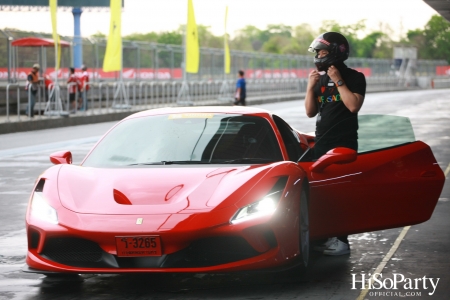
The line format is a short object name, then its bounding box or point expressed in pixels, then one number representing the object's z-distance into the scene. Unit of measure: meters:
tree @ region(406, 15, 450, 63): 164.50
